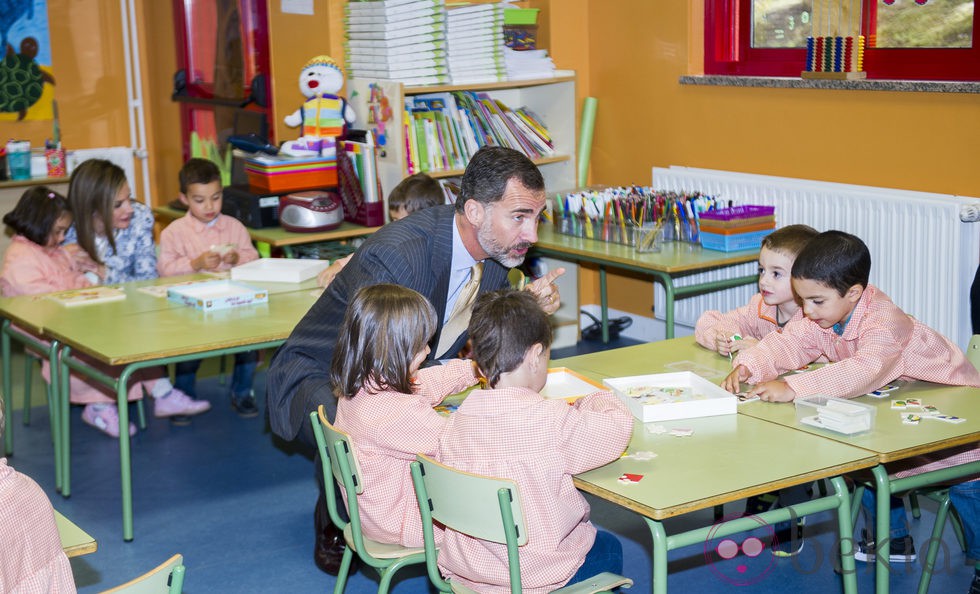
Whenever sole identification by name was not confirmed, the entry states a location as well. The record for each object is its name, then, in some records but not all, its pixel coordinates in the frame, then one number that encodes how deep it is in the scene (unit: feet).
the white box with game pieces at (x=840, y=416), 8.47
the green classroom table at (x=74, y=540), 7.10
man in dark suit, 10.34
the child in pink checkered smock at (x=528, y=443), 7.79
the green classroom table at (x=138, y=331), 12.07
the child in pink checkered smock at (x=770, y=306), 11.40
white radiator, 14.60
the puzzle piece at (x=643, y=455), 8.13
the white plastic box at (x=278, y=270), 14.97
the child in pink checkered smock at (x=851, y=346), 9.36
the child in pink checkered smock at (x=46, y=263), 15.33
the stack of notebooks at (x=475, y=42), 18.17
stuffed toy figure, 18.13
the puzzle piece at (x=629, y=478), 7.70
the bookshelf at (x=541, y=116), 17.79
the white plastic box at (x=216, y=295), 13.74
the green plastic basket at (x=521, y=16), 18.85
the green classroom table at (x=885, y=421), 8.29
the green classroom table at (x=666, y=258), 15.33
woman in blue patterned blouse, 16.16
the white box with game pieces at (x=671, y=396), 8.89
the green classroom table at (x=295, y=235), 17.24
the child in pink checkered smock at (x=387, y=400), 8.77
